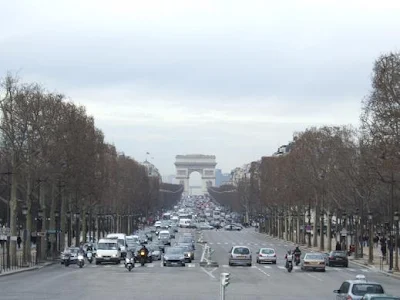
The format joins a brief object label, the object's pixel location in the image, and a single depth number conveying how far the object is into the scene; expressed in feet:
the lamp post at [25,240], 215.72
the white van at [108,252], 222.07
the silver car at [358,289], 87.15
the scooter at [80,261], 209.42
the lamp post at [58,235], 275.12
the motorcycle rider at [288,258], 194.53
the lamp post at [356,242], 263.74
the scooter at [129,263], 186.09
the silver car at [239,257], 216.74
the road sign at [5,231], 195.93
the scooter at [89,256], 239.09
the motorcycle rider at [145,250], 220.96
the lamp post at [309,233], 337.31
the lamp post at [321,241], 332.39
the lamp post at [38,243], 229.70
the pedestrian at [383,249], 252.01
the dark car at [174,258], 214.28
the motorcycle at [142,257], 218.59
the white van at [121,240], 242.78
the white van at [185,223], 582.35
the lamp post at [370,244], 239.01
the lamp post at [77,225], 289.66
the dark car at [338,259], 228.02
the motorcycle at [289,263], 194.22
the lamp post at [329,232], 327.06
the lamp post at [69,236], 311.11
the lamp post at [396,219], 208.95
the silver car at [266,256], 231.50
